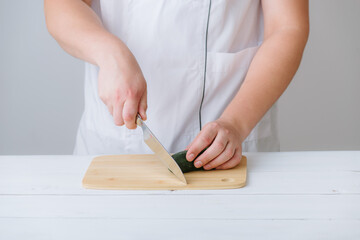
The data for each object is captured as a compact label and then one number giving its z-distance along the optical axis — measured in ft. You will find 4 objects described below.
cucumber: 3.39
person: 4.04
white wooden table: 2.62
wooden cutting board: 3.19
